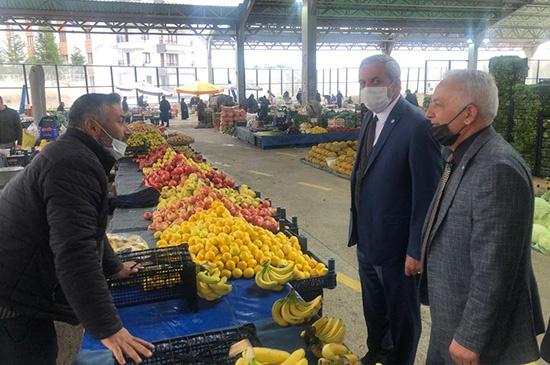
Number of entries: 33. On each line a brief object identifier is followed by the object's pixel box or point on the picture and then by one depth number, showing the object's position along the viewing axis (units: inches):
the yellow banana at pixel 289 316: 104.2
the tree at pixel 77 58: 1581.2
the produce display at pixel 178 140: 422.6
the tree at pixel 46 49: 1585.9
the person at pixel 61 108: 797.2
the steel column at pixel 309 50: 645.3
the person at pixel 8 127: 305.0
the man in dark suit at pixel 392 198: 104.0
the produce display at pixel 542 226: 214.7
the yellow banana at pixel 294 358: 77.2
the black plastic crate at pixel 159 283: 114.2
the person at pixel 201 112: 907.2
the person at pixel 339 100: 1155.1
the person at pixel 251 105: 903.4
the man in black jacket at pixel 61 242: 69.8
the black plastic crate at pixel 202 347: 78.7
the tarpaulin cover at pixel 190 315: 108.7
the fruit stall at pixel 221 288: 83.9
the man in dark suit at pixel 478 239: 69.1
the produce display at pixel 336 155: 405.4
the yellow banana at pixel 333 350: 82.3
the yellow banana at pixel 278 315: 105.6
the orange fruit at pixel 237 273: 132.9
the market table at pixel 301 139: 578.2
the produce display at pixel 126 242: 149.5
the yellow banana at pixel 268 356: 77.9
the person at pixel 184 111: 1078.7
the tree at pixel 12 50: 1624.0
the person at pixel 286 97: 1161.6
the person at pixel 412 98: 657.4
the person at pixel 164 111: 880.3
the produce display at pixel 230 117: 759.1
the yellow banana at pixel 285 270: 126.6
